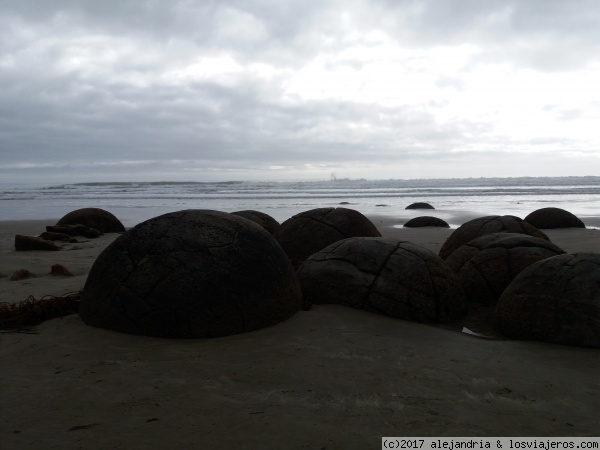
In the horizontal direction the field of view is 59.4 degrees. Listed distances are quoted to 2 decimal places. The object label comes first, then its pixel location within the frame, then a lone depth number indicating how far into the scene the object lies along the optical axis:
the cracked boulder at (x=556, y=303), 4.16
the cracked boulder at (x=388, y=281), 4.92
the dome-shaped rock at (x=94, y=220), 14.73
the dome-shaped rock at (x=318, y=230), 7.63
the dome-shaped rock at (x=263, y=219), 10.48
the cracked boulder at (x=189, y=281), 4.23
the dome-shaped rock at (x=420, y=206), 24.45
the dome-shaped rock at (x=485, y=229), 7.43
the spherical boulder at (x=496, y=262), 5.60
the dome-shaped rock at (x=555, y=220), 14.13
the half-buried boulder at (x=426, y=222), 15.66
